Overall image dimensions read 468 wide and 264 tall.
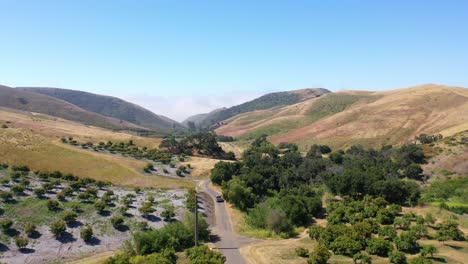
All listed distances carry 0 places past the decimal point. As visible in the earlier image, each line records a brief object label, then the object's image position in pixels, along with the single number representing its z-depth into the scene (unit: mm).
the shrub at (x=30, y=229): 44344
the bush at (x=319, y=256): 34281
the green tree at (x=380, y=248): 37188
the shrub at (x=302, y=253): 37969
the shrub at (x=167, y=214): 52500
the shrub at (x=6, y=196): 51156
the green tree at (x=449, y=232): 40912
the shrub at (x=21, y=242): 41556
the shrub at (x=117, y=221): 48969
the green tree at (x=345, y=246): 37125
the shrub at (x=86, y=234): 44875
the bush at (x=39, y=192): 54475
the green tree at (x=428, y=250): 35219
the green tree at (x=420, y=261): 31150
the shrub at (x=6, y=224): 43966
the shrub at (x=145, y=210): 52812
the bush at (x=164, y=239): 39738
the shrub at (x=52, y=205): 50844
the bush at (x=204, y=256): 29141
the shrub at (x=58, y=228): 44781
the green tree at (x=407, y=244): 37912
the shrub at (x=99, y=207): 52203
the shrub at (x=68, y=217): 47938
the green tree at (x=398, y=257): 34312
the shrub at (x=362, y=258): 34188
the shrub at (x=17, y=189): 54062
